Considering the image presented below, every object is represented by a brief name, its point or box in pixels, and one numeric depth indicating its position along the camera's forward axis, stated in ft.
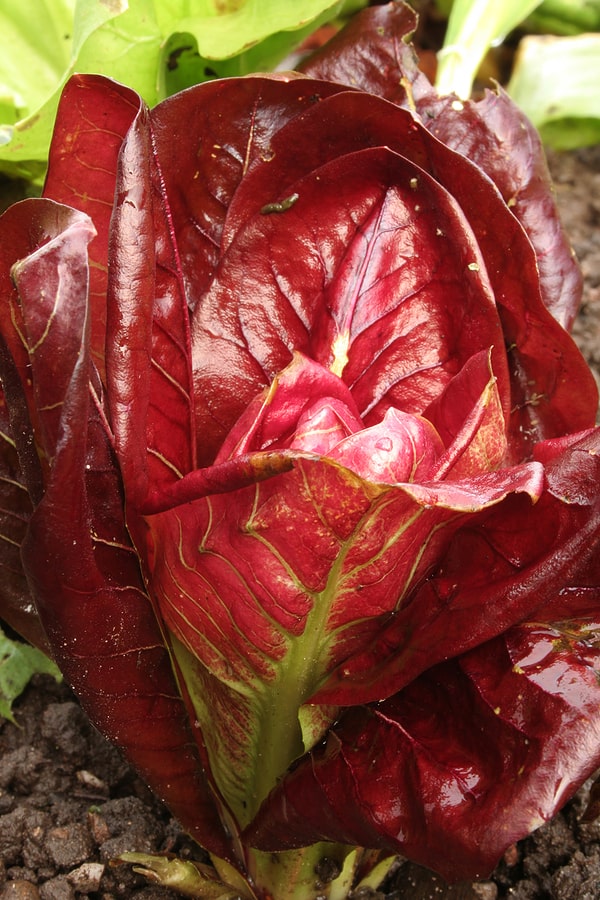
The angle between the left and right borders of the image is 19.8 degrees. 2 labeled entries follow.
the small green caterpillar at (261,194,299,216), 1.40
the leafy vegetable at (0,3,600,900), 1.21
